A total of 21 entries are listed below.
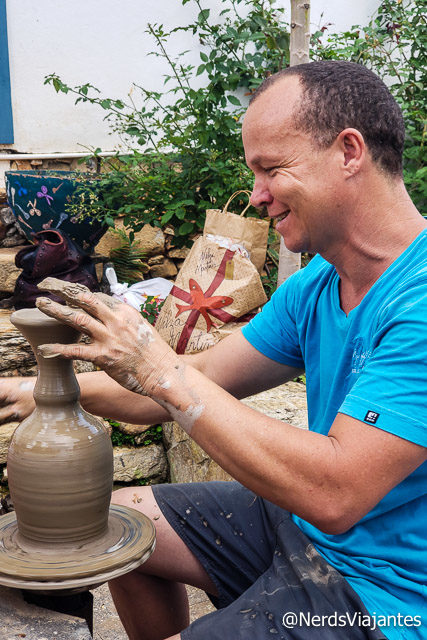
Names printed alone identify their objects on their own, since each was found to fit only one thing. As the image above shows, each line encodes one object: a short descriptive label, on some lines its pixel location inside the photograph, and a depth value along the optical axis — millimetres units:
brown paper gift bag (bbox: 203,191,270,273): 3418
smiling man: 1246
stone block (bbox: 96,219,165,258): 4562
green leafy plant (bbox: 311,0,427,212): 3997
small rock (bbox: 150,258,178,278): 4648
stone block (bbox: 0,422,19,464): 3414
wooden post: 3250
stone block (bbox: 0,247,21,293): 4309
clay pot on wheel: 1401
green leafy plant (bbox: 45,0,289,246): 4012
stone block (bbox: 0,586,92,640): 1270
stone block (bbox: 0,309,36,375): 3576
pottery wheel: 1300
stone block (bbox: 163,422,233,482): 2926
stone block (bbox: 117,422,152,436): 3605
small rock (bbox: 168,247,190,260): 4609
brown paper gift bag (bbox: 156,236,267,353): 3279
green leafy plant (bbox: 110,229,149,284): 4457
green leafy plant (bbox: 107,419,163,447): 3617
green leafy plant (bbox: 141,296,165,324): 3768
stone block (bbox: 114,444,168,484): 3529
